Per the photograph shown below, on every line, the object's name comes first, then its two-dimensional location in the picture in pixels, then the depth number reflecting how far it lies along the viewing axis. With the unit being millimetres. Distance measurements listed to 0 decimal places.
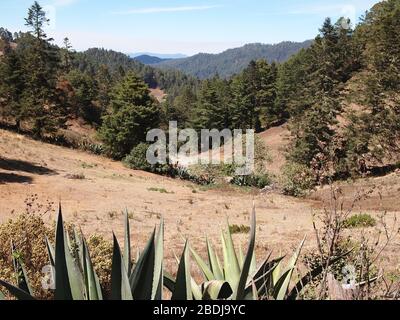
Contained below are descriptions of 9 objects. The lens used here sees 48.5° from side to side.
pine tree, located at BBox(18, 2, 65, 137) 40375
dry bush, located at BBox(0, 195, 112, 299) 5740
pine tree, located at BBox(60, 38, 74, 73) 80081
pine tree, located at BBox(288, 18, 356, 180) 38188
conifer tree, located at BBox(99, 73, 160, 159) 38906
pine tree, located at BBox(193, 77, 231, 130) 64938
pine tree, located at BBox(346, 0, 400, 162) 36656
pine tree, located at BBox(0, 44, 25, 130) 42281
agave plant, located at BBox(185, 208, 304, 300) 2766
